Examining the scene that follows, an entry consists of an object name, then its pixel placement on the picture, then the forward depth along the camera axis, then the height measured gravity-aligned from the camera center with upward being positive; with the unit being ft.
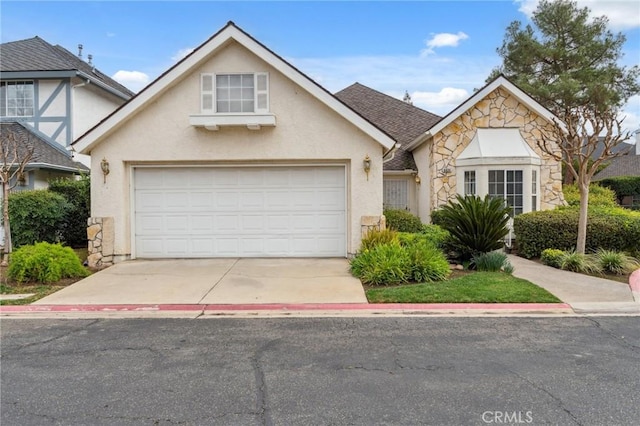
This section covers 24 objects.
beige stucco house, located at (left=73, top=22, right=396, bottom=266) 35.17 +3.39
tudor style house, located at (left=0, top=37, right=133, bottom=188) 52.75 +13.07
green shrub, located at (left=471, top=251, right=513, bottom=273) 31.48 -4.37
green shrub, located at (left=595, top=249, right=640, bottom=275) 31.35 -4.49
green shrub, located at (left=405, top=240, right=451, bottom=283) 28.68 -4.19
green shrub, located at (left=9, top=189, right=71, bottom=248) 38.24 -0.88
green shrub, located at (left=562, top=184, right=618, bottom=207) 51.62 +0.82
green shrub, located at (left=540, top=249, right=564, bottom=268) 33.85 -4.32
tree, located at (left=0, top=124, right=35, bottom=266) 33.22 +4.24
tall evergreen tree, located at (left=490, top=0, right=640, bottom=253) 73.15 +25.57
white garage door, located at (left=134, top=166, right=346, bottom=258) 37.60 -0.68
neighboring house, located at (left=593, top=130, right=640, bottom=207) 106.32 +8.79
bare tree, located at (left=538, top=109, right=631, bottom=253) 32.81 +4.53
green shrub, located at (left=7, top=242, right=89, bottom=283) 28.66 -4.00
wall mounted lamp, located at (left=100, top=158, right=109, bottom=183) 35.78 +3.29
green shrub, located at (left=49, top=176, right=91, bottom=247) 44.06 -0.40
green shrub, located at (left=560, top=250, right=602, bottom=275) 31.83 -4.55
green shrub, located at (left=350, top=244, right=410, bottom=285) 28.12 -4.18
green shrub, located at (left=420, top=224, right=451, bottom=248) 36.14 -2.68
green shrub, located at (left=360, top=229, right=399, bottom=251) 33.58 -2.76
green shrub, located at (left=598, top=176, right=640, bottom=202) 83.71 +3.39
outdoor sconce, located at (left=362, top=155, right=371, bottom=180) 35.94 +3.28
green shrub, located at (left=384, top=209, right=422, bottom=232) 42.68 -1.84
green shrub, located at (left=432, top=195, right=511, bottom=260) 32.89 -1.68
